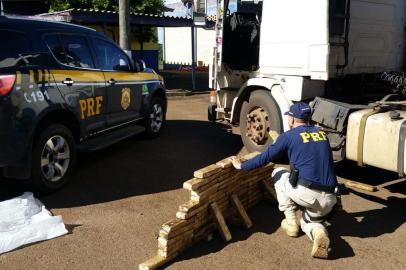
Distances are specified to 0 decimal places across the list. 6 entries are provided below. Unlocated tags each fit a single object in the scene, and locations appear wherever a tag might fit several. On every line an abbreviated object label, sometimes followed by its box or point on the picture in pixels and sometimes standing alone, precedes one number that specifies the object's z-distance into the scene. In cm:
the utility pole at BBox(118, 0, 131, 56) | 1232
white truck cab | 544
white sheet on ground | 375
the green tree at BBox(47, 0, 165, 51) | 1867
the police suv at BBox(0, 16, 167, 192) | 435
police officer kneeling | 380
